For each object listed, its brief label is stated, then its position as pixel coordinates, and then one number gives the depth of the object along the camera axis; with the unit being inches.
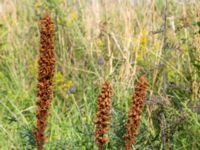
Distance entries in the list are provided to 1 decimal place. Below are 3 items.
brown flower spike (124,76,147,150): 52.0
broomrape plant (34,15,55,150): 50.6
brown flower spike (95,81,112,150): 49.7
